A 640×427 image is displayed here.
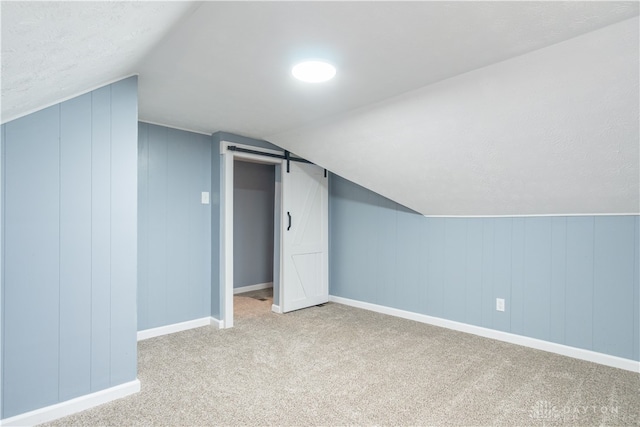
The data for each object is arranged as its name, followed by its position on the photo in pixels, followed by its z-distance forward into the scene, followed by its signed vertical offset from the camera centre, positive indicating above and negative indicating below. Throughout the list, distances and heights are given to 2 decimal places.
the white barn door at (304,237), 4.35 -0.33
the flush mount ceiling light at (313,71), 2.07 +0.83
